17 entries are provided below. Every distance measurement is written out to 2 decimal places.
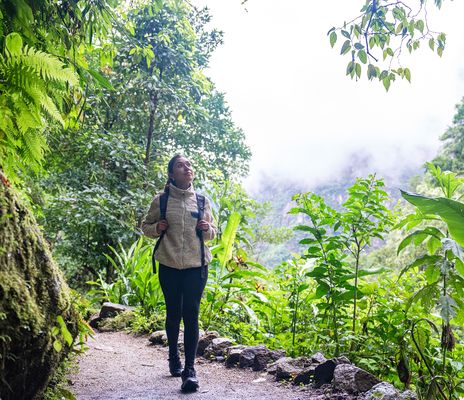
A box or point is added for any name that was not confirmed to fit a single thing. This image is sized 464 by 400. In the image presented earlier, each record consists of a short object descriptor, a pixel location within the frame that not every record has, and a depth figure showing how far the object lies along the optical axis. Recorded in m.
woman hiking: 3.60
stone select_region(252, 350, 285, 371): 4.22
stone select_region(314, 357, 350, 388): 3.52
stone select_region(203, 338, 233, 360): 4.76
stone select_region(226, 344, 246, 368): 4.44
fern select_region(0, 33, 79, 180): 2.13
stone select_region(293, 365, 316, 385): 3.66
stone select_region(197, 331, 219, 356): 4.93
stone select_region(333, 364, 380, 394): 3.18
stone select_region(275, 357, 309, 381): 3.84
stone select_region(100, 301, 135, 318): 6.77
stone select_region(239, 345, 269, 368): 4.33
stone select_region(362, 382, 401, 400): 2.78
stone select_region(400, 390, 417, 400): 2.74
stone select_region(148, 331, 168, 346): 5.46
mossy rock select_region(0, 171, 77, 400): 1.79
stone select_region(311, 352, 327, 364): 3.89
